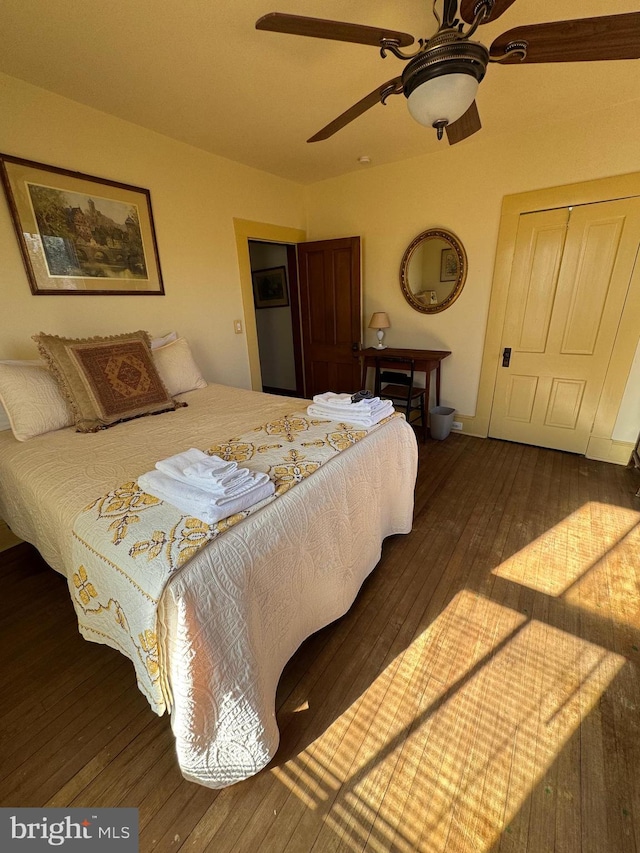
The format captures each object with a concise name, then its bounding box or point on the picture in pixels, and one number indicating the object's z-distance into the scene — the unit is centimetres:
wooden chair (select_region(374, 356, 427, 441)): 340
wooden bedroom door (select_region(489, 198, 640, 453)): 262
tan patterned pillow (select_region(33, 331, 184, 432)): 181
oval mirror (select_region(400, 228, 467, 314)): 323
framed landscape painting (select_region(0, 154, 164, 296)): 200
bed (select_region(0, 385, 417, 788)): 89
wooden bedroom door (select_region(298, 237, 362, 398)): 362
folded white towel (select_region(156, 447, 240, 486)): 113
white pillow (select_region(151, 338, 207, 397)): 240
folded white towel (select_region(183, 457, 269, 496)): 109
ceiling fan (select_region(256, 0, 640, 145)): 109
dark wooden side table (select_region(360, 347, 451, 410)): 326
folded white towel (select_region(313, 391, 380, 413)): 181
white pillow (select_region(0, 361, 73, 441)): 172
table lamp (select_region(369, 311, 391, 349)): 354
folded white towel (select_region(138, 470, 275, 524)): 102
